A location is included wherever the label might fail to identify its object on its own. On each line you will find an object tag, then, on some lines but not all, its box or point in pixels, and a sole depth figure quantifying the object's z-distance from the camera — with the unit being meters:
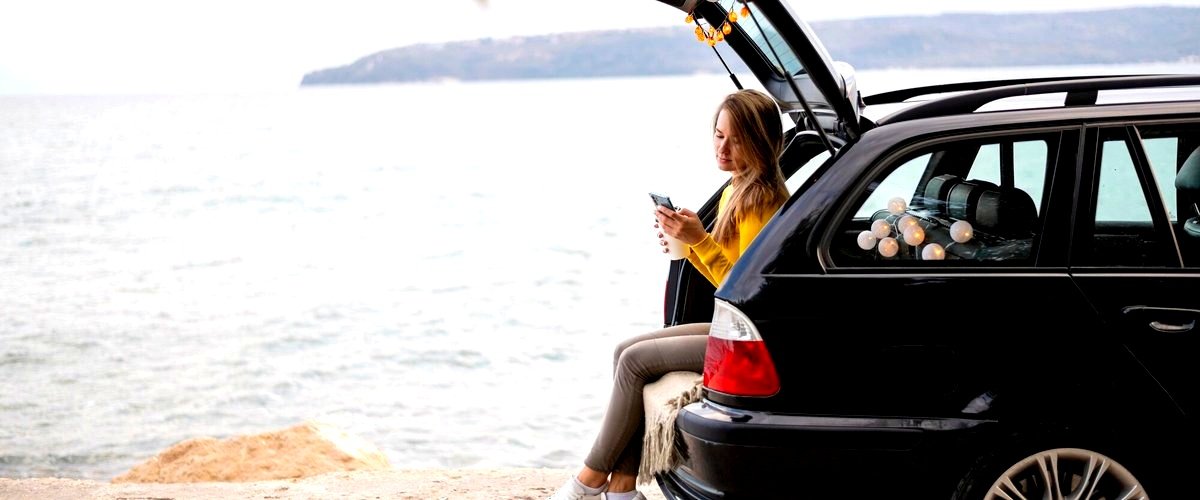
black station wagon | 3.26
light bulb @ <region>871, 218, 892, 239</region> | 3.53
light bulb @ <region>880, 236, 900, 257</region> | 3.44
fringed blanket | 3.63
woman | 3.84
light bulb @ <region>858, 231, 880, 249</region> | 3.45
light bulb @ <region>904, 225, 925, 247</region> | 3.54
